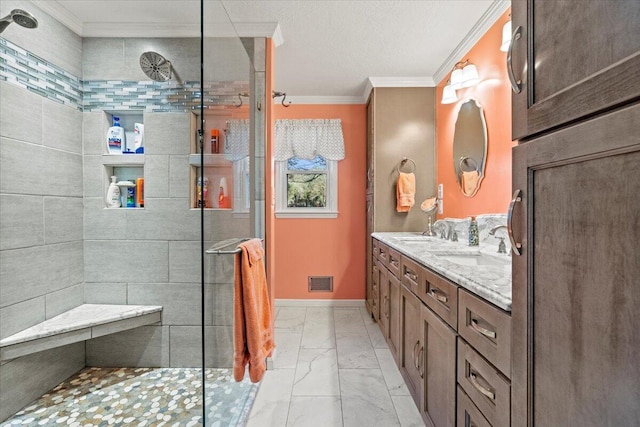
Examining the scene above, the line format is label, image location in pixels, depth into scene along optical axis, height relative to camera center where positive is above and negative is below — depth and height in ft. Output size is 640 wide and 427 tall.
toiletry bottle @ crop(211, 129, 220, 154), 4.84 +1.13
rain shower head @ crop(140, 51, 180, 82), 6.77 +3.20
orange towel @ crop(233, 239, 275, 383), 4.81 -1.66
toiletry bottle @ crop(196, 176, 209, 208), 4.74 +0.35
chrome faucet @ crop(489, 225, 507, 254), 5.96 -0.64
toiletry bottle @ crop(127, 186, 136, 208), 6.89 +0.37
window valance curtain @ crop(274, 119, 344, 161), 11.99 +2.89
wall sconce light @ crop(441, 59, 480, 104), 7.57 +3.39
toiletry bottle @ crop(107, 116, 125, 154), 6.79 +1.64
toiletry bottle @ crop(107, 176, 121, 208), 6.80 +0.40
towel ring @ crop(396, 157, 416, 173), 10.52 +1.65
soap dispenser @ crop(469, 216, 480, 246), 7.10 -0.45
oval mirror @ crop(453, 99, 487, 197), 7.50 +1.73
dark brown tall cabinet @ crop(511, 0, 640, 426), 1.65 +0.01
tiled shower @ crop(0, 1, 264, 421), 5.71 +0.21
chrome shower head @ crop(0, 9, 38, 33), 5.14 +3.33
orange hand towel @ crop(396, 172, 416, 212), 10.15 +0.78
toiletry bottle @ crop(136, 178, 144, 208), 6.86 +0.47
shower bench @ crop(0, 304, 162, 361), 5.30 -2.12
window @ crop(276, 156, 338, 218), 12.30 +1.03
